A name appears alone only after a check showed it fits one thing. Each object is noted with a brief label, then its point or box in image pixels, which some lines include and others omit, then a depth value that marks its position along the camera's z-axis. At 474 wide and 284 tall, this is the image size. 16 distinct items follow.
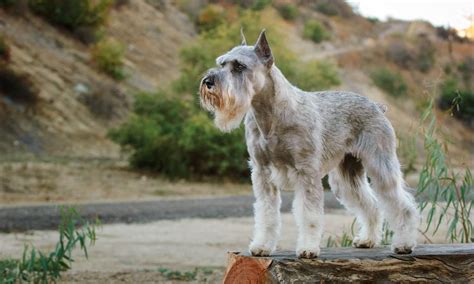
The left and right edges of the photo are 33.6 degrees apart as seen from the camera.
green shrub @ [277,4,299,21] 64.62
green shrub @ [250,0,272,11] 54.97
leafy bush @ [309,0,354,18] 73.62
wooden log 6.59
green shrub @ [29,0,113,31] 40.47
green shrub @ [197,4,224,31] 51.49
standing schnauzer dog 6.26
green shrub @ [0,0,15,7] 38.59
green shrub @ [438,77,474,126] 50.95
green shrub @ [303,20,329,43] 62.59
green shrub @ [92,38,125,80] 38.94
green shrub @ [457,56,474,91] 67.62
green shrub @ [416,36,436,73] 69.25
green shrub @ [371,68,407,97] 60.09
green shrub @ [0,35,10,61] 34.22
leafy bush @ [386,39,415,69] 69.75
